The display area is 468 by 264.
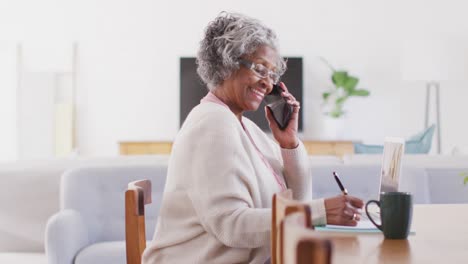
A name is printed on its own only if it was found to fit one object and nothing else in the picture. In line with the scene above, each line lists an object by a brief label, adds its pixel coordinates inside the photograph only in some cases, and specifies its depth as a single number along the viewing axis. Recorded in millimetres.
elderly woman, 2621
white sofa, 4449
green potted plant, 9303
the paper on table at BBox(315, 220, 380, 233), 2563
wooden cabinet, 9292
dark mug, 2471
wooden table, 2218
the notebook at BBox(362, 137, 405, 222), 2809
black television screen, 9573
